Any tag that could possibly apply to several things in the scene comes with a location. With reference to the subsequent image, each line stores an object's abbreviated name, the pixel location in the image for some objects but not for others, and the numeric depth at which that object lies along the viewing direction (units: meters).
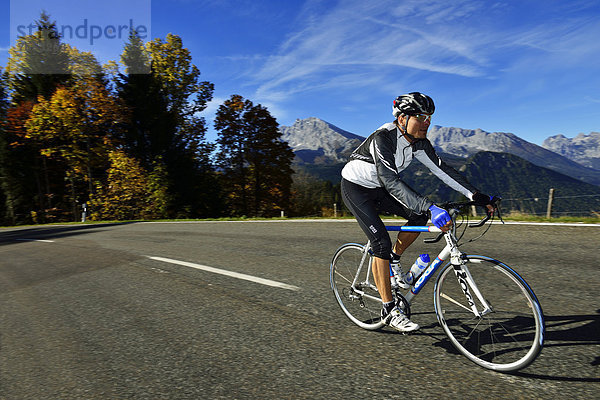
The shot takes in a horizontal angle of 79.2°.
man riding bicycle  2.89
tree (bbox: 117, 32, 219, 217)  28.22
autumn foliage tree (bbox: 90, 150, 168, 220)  26.73
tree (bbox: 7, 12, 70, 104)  30.59
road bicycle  2.44
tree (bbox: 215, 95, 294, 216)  31.25
